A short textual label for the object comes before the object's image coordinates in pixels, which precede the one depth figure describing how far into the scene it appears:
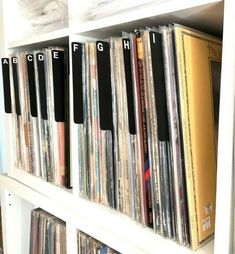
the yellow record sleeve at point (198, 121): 0.55
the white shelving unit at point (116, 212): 0.48
